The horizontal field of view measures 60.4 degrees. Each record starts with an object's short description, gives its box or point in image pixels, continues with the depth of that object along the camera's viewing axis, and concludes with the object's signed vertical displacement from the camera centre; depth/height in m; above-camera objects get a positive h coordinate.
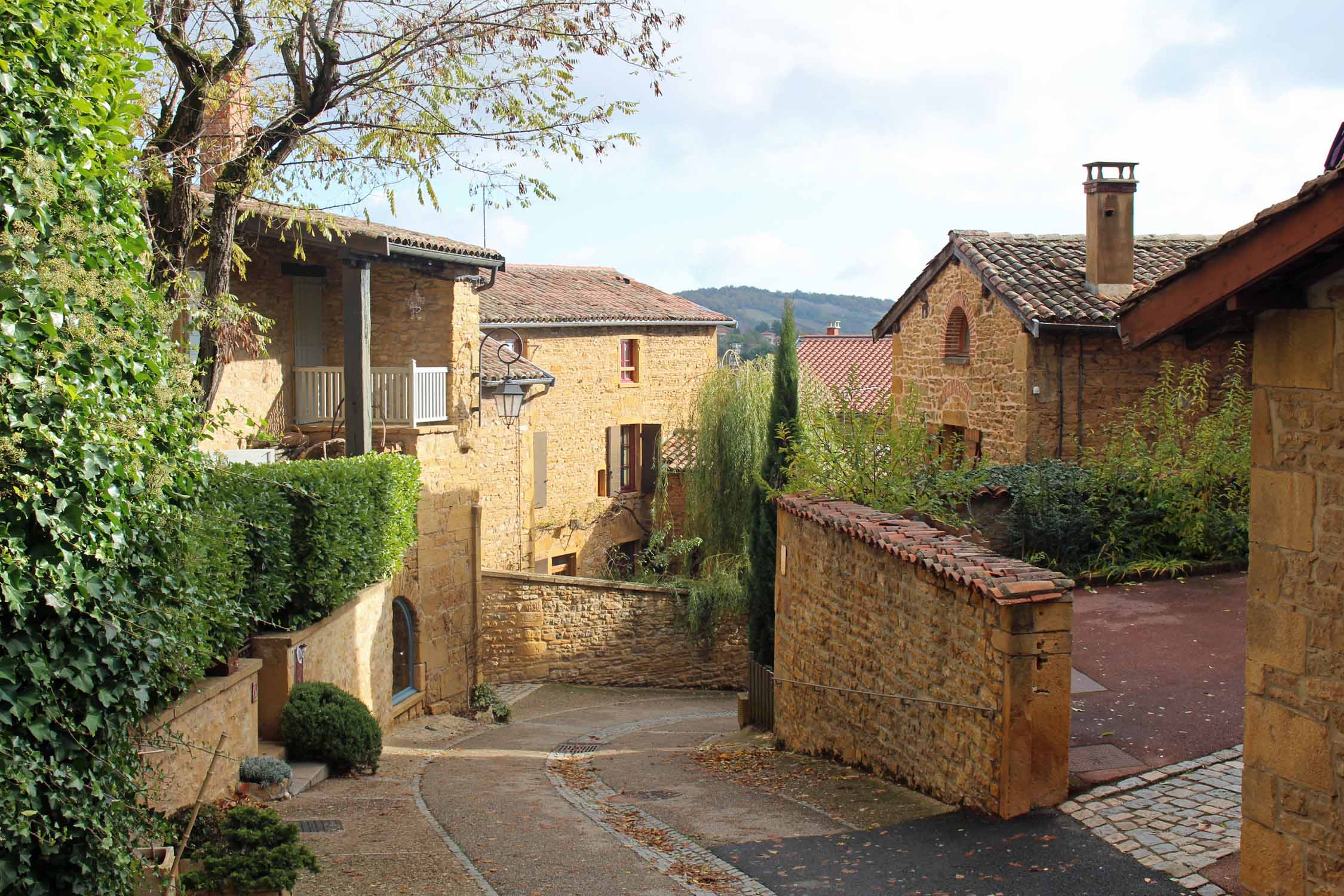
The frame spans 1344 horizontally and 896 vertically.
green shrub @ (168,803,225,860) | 6.70 -2.62
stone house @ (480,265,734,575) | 23.78 +0.09
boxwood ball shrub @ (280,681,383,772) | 10.15 -2.96
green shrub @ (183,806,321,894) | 5.86 -2.40
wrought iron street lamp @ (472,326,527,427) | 15.47 +0.08
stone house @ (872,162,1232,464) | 15.52 +0.91
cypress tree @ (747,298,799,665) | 15.97 -1.67
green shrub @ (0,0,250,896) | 5.18 -0.31
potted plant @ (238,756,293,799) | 9.09 -3.03
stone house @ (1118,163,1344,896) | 4.88 -0.57
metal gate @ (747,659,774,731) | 14.09 -3.70
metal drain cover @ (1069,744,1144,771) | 7.36 -2.33
